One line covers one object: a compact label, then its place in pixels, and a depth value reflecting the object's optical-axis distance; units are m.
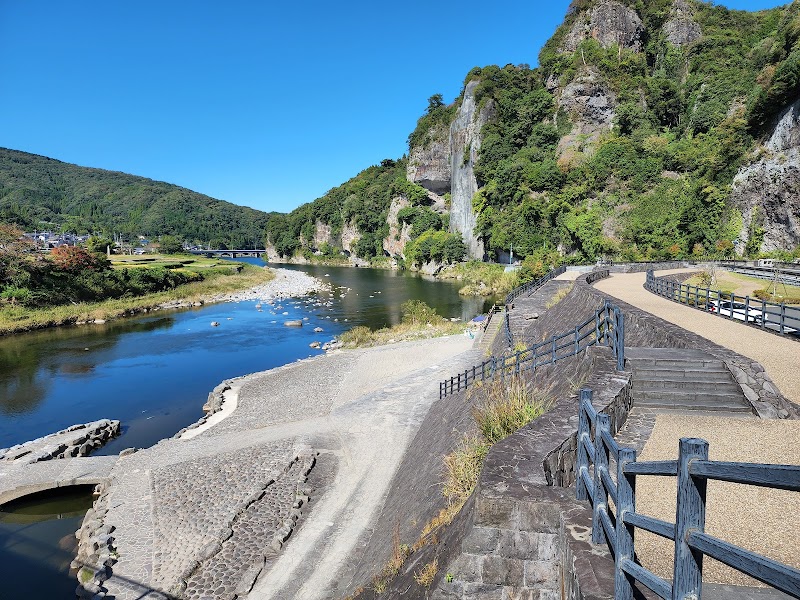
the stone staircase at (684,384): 8.11
